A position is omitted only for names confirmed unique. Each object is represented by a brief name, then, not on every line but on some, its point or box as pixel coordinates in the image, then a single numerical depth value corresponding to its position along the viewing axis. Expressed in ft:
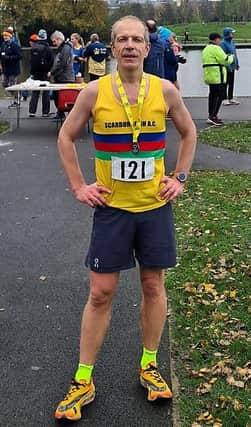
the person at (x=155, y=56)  39.58
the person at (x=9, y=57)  59.62
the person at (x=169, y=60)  45.01
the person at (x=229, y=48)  50.80
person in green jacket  44.04
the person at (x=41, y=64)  50.29
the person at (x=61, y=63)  44.88
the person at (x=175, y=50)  46.41
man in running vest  10.20
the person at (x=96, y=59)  54.39
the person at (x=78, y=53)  57.30
